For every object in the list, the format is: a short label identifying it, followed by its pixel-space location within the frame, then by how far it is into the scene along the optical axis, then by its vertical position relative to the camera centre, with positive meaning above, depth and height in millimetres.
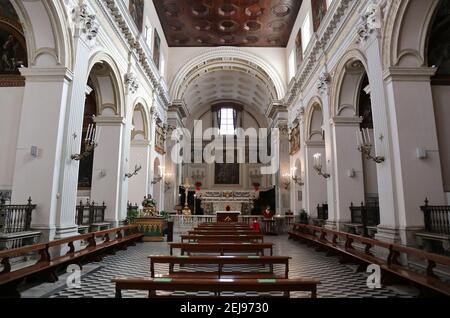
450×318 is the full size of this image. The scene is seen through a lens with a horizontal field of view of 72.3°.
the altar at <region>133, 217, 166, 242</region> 11445 -669
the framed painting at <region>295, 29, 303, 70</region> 15094 +8040
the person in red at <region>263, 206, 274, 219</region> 15754 -204
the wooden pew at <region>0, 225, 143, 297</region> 4043 -858
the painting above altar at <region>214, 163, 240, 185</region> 25562 +2966
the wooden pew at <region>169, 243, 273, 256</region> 5257 -623
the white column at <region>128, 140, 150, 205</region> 13818 +1700
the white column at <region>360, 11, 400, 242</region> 6609 +1625
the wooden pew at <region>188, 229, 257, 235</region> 7617 -545
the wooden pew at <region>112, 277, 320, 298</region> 2807 -681
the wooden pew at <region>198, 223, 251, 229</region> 9211 -505
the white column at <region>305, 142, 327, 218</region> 13453 +916
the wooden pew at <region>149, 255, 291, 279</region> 4027 -653
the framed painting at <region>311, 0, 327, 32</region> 11370 +7557
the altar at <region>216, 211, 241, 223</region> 14852 -291
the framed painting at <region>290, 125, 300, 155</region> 15766 +3683
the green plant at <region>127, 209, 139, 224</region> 11391 -191
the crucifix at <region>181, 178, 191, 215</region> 16312 -56
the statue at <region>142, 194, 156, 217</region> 11914 +94
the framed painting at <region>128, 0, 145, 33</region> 11492 +7645
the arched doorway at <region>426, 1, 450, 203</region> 6957 +3065
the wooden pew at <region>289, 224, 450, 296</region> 3863 -898
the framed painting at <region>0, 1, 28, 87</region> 8117 +4342
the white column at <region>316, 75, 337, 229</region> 10297 +2165
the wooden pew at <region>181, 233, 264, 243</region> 6695 -590
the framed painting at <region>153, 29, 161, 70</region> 15508 +8216
